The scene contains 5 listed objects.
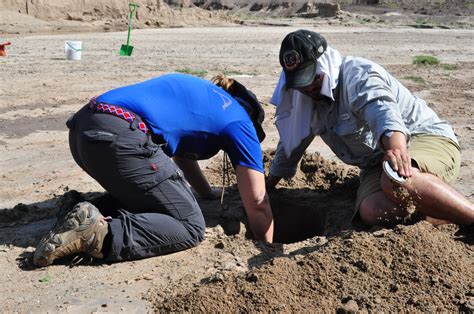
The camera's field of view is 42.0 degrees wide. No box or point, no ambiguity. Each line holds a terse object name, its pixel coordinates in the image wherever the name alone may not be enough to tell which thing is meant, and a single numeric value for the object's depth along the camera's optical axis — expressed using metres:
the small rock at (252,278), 2.94
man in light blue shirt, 3.33
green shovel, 12.04
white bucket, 11.19
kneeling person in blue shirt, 3.33
